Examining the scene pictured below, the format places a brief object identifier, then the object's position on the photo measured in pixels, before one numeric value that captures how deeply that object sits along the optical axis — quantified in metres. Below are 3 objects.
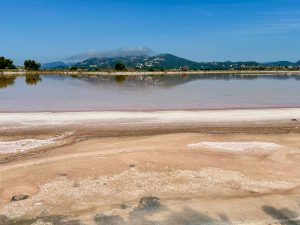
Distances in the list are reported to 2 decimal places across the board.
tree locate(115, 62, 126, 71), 105.19
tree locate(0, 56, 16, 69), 98.86
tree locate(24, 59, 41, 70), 103.31
